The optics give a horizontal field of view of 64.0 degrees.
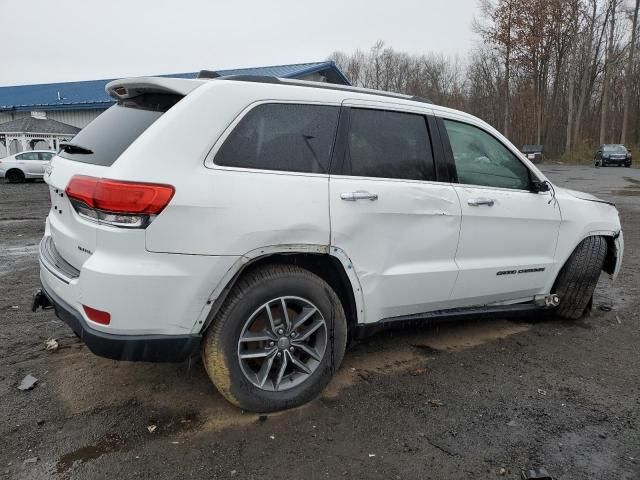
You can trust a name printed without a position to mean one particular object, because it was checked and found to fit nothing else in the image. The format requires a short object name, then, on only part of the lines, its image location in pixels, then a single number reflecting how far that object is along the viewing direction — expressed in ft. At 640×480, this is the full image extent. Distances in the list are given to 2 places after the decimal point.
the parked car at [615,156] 117.29
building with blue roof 80.64
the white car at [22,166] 77.82
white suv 8.55
